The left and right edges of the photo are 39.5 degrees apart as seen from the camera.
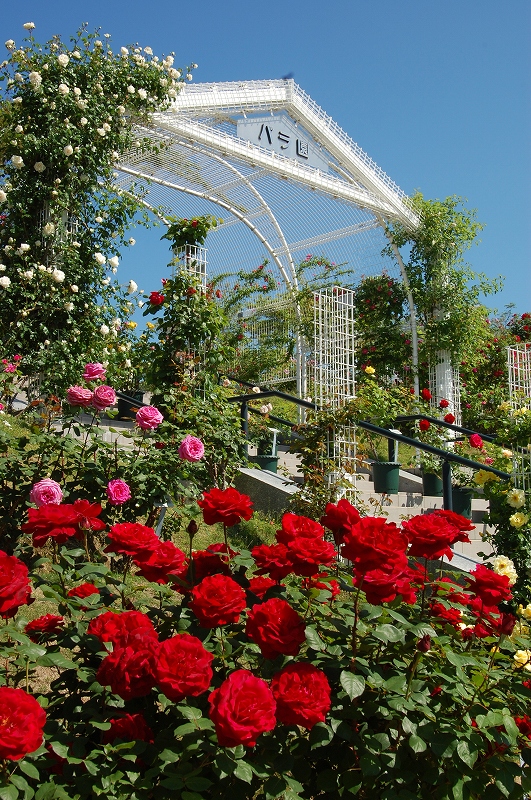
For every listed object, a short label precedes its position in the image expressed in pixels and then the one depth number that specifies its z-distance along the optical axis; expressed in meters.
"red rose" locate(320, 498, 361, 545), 1.77
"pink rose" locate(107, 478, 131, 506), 2.88
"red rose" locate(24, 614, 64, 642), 1.81
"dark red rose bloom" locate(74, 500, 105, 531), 1.97
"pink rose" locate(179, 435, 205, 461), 3.40
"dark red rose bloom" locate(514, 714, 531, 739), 1.71
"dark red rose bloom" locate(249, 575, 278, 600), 1.82
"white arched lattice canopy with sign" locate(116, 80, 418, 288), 10.39
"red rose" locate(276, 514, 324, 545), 1.77
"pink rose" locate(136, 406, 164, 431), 3.65
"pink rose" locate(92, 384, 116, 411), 3.54
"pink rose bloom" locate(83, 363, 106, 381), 3.65
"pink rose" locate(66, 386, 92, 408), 3.60
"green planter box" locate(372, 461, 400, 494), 7.22
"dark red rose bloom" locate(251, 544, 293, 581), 1.81
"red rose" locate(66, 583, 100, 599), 1.84
